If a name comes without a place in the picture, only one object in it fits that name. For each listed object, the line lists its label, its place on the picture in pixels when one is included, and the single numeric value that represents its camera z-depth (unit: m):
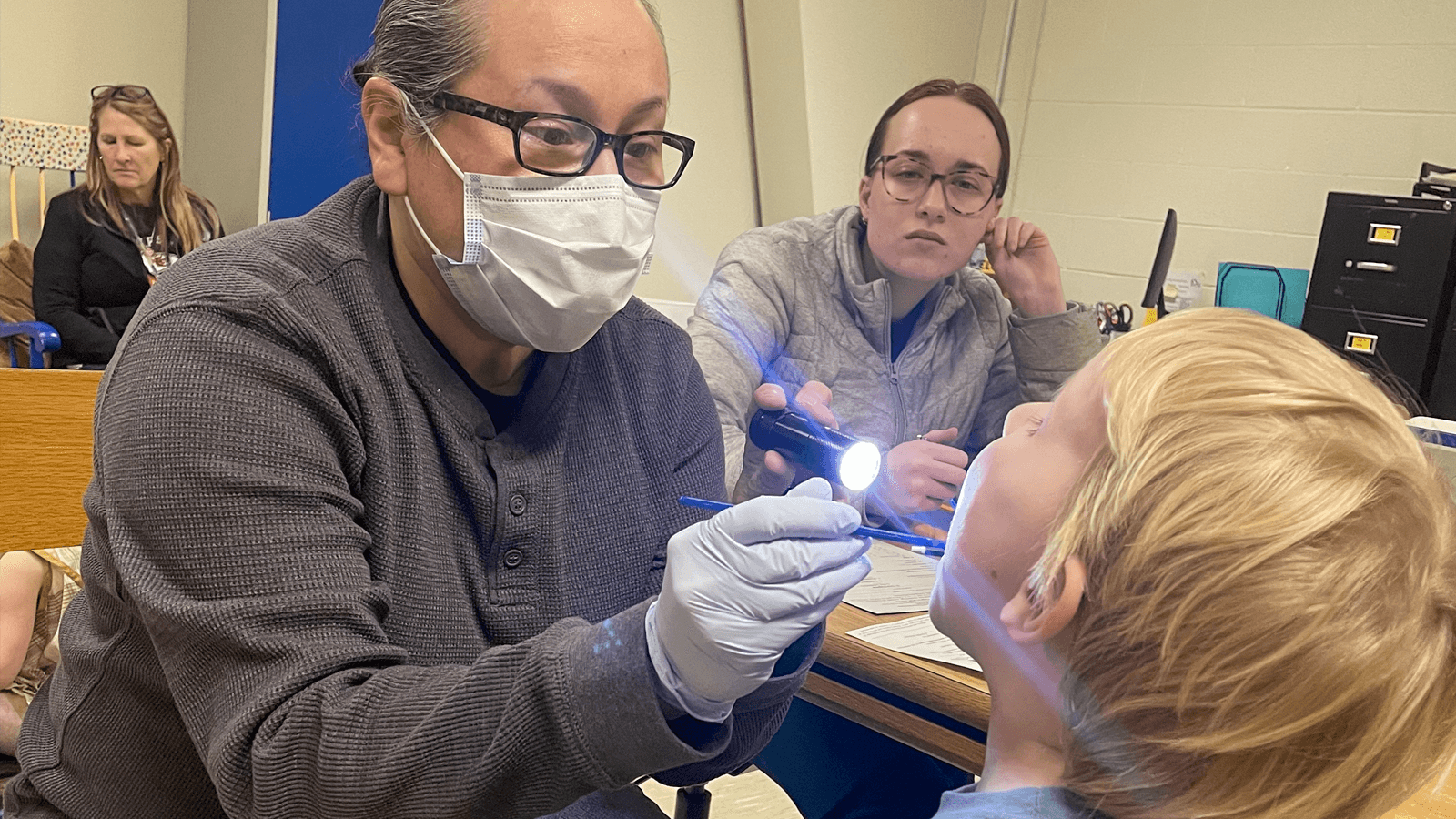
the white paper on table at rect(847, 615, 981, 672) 1.20
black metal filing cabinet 3.24
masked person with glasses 0.81
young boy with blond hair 0.73
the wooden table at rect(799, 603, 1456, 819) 1.13
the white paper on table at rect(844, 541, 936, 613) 1.38
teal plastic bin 3.96
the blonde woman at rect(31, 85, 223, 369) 3.60
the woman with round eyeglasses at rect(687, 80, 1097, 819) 2.08
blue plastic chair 2.96
